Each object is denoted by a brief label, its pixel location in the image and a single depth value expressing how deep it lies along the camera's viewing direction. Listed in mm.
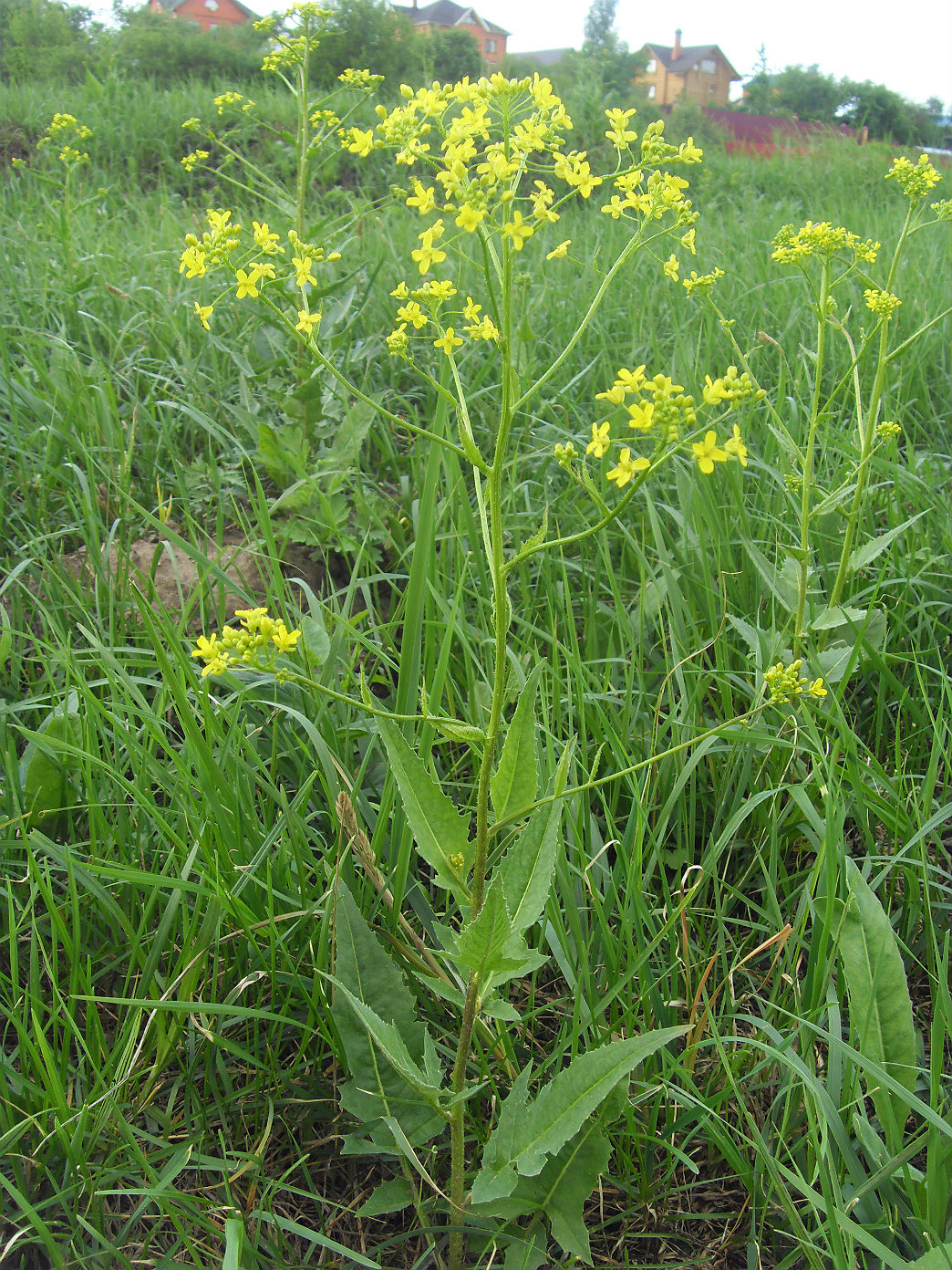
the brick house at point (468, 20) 47812
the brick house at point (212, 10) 38306
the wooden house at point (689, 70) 60500
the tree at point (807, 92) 32906
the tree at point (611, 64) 13656
